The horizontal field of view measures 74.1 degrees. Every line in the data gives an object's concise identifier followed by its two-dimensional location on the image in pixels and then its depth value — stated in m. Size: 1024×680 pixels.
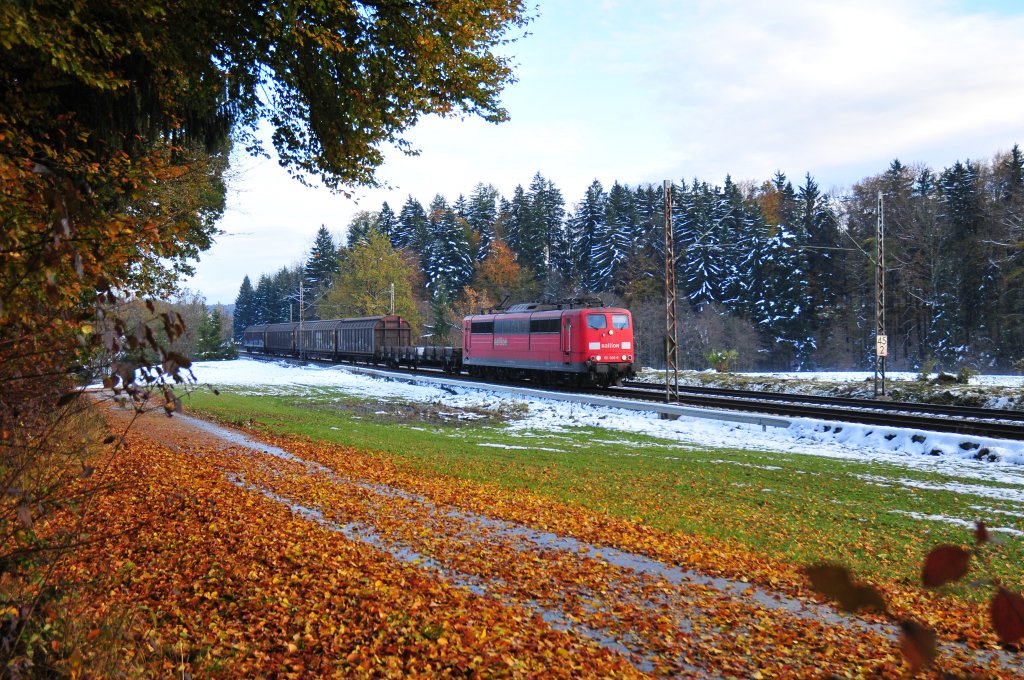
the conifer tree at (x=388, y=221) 98.31
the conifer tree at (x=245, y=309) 123.38
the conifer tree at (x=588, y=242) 70.56
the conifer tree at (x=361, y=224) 90.50
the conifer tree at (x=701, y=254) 63.66
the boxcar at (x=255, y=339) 73.51
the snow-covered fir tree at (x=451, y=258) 80.75
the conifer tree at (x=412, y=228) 90.88
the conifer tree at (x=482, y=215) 91.00
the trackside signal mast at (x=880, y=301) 23.86
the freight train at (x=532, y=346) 28.77
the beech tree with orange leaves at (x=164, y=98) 6.51
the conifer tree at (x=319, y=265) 98.25
